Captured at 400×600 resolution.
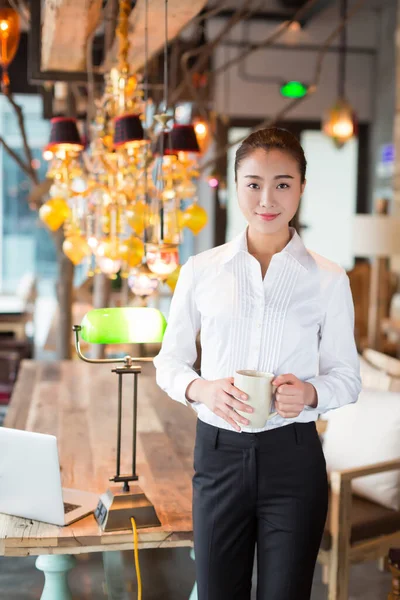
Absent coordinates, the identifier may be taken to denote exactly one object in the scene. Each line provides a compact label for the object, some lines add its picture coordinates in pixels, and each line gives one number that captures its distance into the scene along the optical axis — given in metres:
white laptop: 1.91
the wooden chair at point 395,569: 2.48
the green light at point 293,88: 7.32
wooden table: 1.98
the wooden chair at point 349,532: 2.57
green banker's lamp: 2.00
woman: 1.62
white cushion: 2.89
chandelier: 3.26
